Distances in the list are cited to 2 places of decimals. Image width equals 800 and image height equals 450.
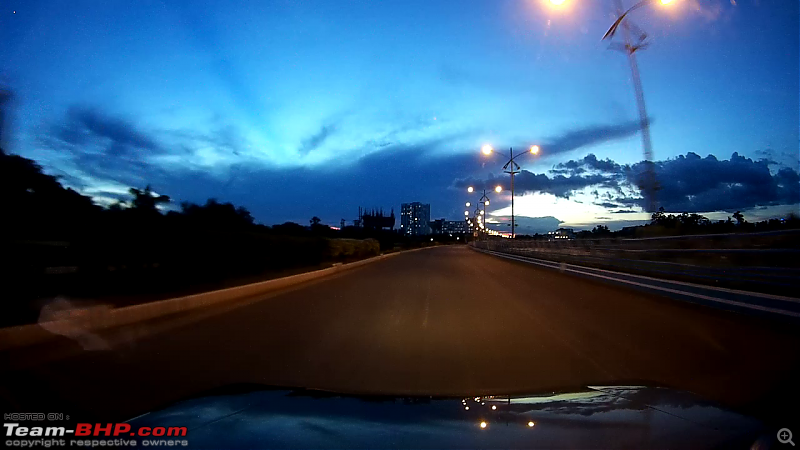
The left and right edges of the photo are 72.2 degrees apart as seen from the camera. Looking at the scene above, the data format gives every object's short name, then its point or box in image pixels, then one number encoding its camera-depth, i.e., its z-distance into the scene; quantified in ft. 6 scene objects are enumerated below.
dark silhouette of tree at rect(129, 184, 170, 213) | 68.90
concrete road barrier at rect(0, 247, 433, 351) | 28.96
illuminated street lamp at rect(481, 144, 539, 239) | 140.26
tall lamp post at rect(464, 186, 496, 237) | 249.65
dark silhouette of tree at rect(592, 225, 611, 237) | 112.18
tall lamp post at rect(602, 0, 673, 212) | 61.67
